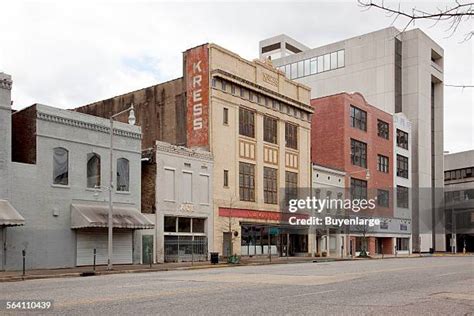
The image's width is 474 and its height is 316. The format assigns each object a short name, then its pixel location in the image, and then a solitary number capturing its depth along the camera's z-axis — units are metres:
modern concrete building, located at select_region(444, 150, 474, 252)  100.38
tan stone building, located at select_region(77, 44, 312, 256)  47.34
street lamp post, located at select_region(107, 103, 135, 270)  32.15
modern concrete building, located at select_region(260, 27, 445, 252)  86.94
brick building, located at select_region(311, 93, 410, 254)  65.56
